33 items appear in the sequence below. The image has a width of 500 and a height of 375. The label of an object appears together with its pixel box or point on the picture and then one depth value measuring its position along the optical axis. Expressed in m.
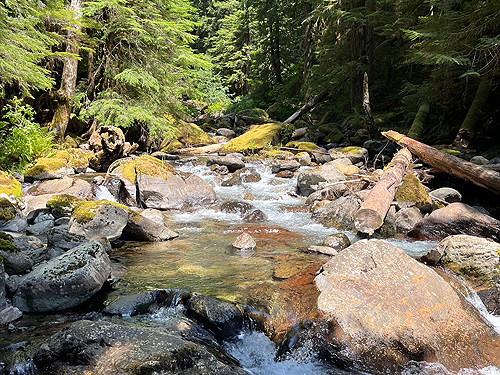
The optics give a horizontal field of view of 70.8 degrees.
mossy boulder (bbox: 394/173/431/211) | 7.45
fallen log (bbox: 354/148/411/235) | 6.43
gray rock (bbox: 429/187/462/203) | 7.71
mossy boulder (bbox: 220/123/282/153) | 15.69
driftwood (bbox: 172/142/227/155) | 16.16
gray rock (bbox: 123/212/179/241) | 6.27
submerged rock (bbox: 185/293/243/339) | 3.48
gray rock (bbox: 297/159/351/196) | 9.83
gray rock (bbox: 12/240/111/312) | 3.56
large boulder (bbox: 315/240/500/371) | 3.10
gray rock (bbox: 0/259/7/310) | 3.43
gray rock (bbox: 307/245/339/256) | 5.51
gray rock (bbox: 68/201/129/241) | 5.56
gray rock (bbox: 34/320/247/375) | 2.36
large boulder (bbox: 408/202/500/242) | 6.35
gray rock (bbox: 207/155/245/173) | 12.67
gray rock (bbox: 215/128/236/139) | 21.04
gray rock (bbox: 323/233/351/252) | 5.94
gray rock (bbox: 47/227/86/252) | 4.82
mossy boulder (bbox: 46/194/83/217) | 6.55
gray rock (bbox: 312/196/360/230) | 7.27
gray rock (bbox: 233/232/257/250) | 5.97
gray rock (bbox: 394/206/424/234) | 6.84
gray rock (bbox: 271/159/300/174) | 12.43
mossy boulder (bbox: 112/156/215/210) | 8.76
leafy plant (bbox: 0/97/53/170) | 9.49
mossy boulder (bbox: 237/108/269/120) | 23.89
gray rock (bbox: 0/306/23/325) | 3.32
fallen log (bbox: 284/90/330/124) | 19.83
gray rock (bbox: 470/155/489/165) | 8.65
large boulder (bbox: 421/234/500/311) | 3.98
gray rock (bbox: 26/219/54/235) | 5.78
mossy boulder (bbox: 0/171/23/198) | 6.98
